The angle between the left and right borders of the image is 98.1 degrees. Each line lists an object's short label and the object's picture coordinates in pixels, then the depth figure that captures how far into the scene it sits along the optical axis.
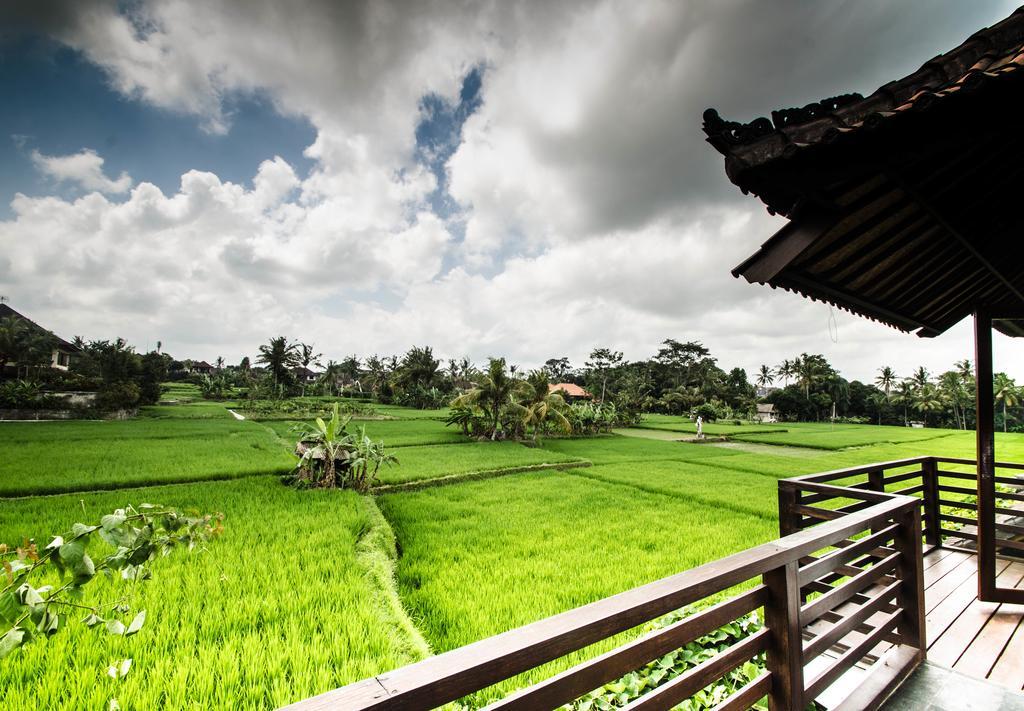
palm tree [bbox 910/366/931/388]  50.53
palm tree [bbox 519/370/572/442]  18.72
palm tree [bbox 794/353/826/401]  50.43
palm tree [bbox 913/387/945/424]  44.97
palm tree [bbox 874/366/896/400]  58.22
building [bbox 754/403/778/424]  50.31
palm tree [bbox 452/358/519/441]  18.52
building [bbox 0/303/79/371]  33.62
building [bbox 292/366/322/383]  46.91
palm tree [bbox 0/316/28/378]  26.53
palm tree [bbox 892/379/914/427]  47.59
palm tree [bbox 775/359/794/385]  56.81
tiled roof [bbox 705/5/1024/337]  1.59
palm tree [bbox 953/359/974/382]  46.20
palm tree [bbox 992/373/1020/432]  43.47
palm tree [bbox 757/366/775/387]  69.88
